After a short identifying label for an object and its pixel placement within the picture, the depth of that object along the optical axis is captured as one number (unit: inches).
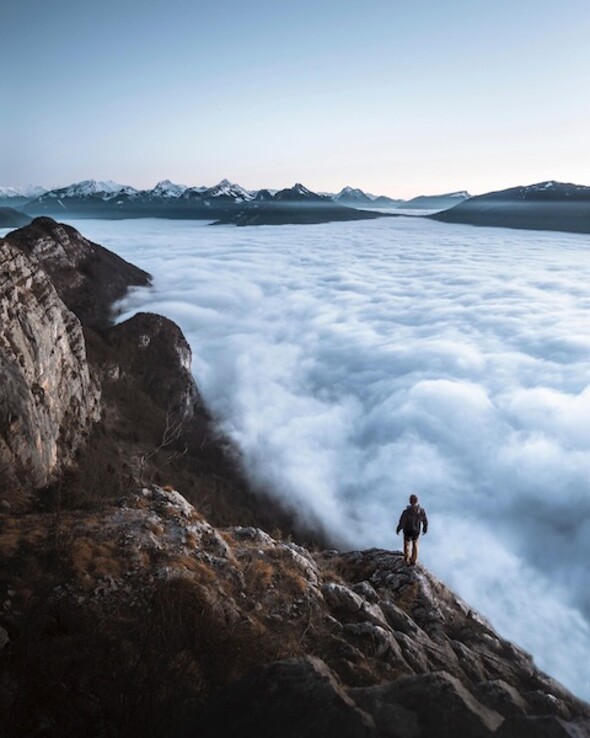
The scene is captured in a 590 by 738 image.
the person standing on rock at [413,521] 669.3
